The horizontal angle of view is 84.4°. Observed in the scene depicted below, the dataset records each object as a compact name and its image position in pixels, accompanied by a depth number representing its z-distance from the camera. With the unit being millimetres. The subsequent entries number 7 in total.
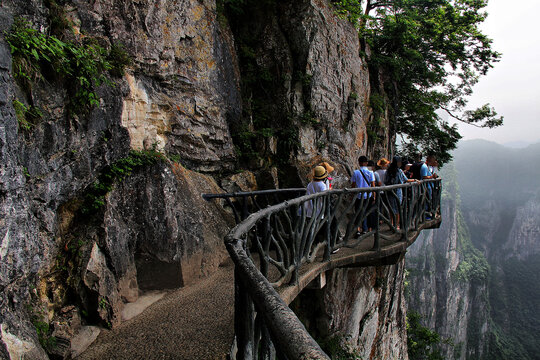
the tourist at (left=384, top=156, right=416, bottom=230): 5852
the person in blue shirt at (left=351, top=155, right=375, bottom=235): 5600
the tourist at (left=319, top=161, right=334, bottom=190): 5102
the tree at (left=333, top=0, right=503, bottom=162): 11250
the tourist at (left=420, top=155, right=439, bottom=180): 6910
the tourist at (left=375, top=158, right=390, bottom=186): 6668
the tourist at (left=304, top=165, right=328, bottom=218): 4656
